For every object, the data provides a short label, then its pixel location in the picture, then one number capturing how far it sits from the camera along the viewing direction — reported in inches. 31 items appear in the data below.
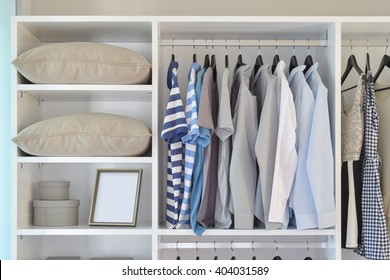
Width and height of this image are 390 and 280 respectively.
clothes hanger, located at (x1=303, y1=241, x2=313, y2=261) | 126.2
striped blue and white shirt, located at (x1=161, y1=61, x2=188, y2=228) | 119.2
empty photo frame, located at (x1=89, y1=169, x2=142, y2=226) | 125.0
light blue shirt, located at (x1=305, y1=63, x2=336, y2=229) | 119.6
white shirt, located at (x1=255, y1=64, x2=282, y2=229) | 120.6
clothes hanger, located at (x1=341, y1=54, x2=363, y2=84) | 128.2
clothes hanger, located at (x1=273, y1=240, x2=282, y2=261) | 128.3
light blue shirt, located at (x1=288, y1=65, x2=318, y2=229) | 120.7
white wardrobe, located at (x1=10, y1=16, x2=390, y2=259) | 121.9
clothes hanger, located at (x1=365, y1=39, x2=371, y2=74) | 125.9
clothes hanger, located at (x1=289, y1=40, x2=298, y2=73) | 129.2
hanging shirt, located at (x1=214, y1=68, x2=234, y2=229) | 120.3
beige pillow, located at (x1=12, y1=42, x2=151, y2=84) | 119.3
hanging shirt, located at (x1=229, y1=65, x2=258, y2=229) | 120.9
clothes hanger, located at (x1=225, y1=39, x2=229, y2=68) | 127.9
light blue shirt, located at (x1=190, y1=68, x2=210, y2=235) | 121.0
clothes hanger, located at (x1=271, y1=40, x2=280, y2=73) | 128.9
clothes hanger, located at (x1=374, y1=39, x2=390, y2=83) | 129.2
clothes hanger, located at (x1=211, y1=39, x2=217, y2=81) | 128.4
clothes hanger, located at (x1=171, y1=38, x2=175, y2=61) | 129.1
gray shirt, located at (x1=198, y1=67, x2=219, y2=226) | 120.7
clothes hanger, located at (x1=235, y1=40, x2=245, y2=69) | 129.6
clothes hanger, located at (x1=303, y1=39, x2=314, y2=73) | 127.6
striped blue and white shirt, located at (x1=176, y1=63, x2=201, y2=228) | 119.1
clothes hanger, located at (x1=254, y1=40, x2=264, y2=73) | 130.3
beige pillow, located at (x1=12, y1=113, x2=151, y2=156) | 119.1
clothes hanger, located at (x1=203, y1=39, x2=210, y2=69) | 129.0
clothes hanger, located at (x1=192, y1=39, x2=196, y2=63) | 128.7
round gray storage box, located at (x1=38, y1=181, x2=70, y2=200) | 128.2
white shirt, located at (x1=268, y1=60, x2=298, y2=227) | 119.4
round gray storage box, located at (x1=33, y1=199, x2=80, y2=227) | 125.4
